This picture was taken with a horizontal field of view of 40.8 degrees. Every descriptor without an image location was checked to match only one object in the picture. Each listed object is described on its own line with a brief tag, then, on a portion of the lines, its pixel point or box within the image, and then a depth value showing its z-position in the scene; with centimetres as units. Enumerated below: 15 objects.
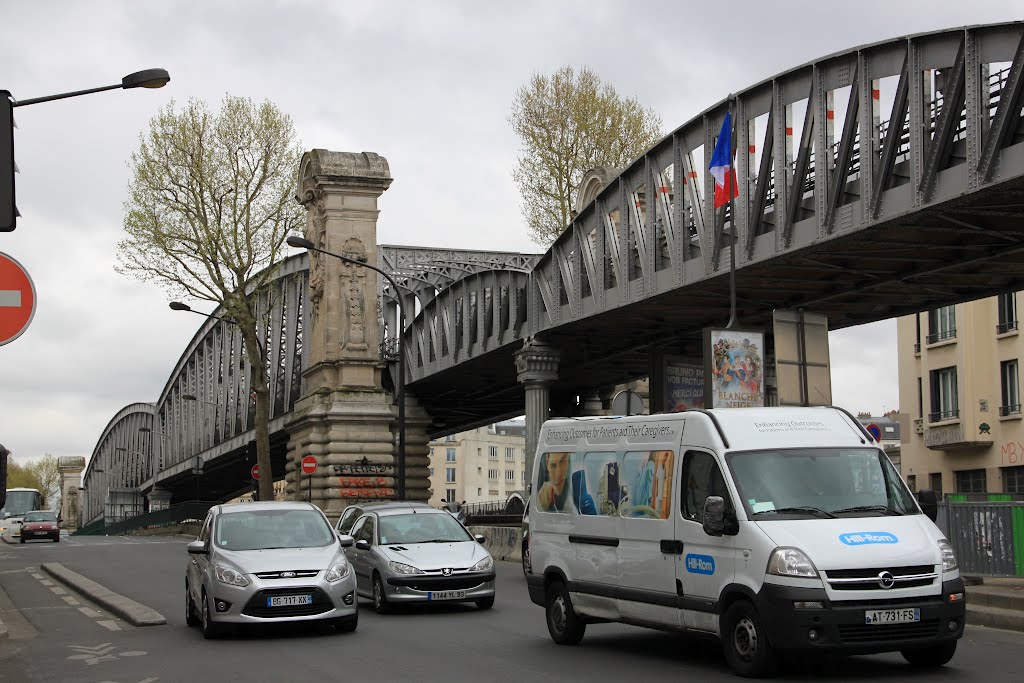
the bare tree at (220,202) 4669
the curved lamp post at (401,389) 3725
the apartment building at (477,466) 14438
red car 6575
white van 1052
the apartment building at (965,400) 5056
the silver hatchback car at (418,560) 1855
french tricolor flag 2517
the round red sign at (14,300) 1016
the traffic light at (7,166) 927
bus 10419
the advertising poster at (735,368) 2350
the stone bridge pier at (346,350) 4803
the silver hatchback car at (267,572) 1516
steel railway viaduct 2073
